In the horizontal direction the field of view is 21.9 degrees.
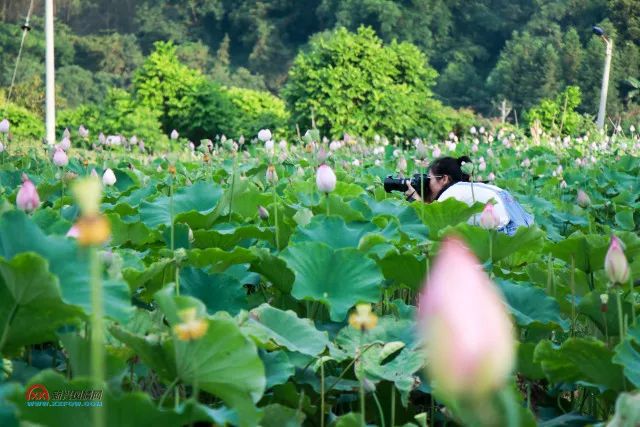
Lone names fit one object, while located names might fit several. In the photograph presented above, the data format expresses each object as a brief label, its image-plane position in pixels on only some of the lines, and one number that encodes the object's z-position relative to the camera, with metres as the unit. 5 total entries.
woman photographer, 10.09
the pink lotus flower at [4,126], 10.87
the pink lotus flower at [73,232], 4.75
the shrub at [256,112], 61.52
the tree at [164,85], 63.88
